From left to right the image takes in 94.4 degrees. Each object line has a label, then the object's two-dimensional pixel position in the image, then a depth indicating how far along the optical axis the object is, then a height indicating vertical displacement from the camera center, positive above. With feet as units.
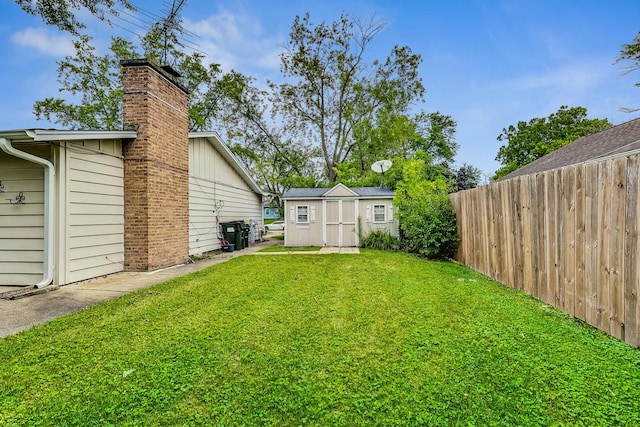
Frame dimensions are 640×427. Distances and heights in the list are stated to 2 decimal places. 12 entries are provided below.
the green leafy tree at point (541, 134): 72.64 +21.55
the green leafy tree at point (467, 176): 77.15 +11.27
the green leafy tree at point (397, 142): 61.41 +18.64
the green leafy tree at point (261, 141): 70.69 +20.01
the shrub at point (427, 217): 26.99 -0.01
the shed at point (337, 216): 39.37 +0.31
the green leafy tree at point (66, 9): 25.94 +19.28
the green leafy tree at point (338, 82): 66.44 +32.00
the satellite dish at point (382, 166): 43.42 +7.57
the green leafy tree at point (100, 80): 57.16 +28.39
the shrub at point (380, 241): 37.22 -3.03
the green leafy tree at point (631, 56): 34.35 +18.68
